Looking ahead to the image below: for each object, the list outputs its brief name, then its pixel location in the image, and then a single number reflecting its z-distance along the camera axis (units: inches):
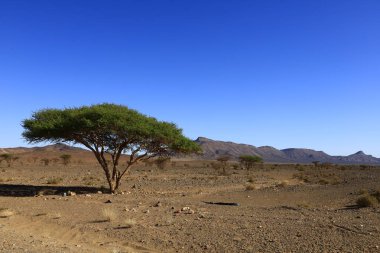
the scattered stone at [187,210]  650.1
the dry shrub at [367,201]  695.7
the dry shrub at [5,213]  652.0
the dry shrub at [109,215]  587.2
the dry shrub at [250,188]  1128.7
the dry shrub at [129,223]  540.7
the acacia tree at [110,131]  988.6
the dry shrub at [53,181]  1290.6
